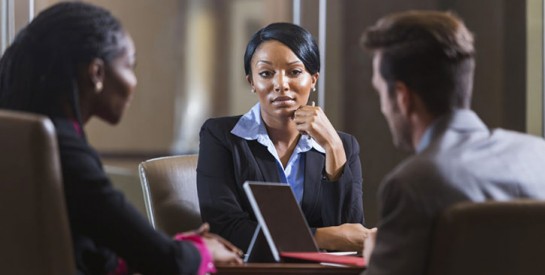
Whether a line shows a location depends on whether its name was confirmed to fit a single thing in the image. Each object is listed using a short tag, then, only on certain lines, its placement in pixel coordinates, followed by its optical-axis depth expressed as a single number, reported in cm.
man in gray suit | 312
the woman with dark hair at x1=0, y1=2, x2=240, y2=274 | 322
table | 340
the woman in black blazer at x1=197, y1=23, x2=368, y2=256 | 399
